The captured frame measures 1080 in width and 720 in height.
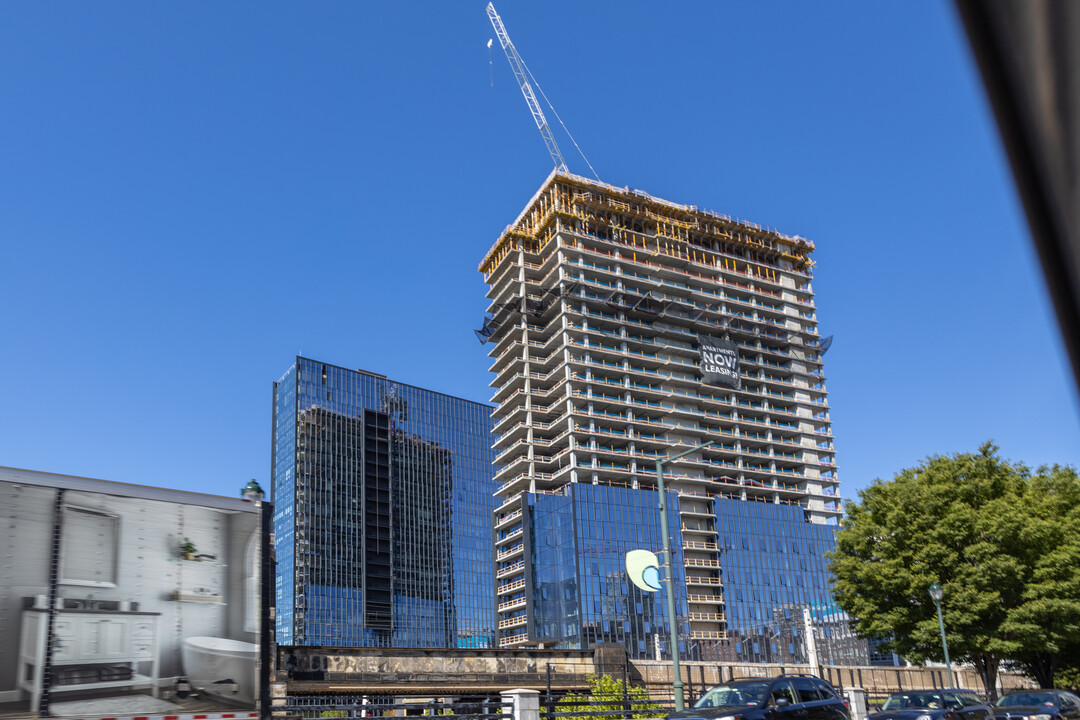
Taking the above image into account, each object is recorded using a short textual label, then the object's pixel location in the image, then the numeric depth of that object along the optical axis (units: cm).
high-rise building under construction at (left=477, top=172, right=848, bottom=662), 10312
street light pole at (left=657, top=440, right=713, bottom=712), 2325
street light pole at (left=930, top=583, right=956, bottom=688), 3391
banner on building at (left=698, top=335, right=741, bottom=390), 11869
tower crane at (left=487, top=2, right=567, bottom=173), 15200
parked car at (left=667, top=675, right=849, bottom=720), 1678
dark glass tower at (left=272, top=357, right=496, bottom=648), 13912
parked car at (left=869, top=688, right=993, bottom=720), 2031
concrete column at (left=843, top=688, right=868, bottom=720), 3006
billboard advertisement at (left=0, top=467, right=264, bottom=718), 1209
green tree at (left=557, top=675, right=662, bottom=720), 2355
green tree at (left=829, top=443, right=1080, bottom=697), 3888
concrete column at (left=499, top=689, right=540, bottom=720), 2117
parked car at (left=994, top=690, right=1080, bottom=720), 2305
